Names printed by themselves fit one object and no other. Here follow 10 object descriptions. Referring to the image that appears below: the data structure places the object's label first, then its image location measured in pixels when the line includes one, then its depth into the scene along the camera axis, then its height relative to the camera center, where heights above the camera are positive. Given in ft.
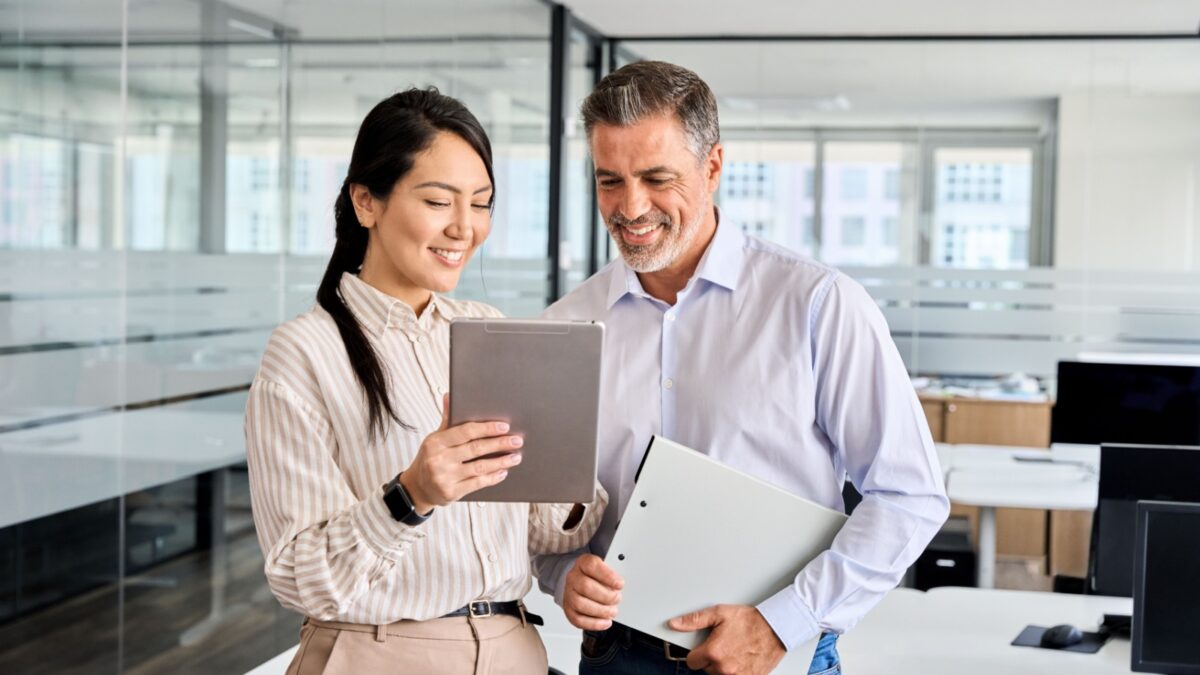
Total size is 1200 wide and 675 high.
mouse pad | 9.61 -2.79
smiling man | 5.62 -0.53
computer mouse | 9.62 -2.73
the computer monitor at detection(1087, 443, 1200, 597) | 10.05 -1.76
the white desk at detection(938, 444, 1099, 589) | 15.85 -2.76
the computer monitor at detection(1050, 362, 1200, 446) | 15.56 -1.57
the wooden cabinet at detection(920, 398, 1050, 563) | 23.67 -2.75
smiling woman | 4.69 -0.71
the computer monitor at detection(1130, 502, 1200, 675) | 7.20 -1.77
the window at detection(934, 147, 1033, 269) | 24.39 +1.34
